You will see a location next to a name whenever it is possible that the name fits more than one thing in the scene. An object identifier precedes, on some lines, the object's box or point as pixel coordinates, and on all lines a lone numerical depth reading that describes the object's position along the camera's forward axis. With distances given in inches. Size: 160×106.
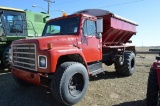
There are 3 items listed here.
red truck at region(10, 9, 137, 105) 119.7
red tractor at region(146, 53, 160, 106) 102.6
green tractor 234.2
